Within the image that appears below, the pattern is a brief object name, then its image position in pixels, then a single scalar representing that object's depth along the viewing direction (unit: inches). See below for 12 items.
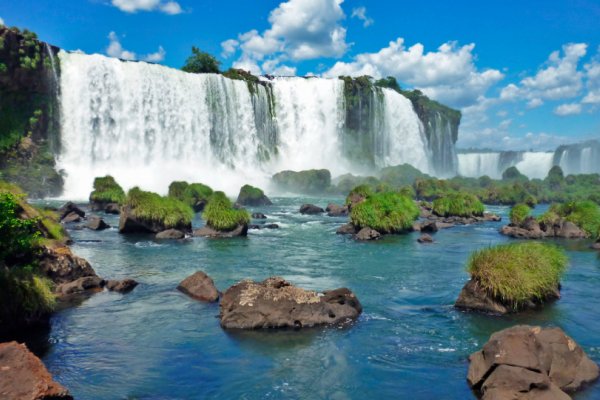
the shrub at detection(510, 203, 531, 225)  1309.1
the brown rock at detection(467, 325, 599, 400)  319.9
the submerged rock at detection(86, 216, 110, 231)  1159.0
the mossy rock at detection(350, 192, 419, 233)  1169.4
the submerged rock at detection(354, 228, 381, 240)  1104.8
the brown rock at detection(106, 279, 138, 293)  616.1
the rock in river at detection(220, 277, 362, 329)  481.4
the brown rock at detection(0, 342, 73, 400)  283.0
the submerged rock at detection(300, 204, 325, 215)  1688.0
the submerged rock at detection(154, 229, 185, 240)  1059.3
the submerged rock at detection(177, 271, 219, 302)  583.2
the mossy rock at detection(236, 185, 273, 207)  1893.5
